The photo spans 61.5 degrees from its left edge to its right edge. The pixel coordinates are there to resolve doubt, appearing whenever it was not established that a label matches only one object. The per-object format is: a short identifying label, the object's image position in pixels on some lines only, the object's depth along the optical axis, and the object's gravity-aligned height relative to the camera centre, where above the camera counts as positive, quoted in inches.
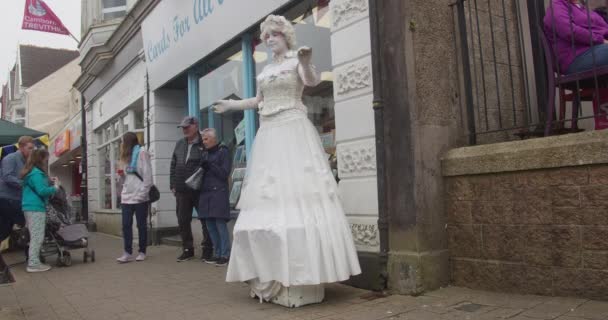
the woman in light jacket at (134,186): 276.5 +7.1
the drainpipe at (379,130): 171.3 +19.5
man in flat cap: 258.1 +9.4
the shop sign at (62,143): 840.9 +102.4
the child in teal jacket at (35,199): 262.4 +2.1
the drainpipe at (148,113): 408.5 +68.4
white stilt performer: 149.7 -4.1
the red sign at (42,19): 600.1 +218.8
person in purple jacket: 162.2 +46.3
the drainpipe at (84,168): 642.2 +41.1
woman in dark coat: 243.6 -0.1
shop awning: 376.5 +53.5
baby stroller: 280.8 -19.6
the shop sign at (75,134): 738.4 +101.4
